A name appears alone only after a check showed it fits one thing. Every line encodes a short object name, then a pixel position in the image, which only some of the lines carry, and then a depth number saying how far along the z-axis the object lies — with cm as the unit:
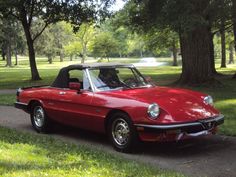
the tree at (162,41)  5188
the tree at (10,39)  6101
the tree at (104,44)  8331
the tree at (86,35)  7498
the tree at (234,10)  1911
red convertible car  720
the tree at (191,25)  1539
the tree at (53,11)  2859
